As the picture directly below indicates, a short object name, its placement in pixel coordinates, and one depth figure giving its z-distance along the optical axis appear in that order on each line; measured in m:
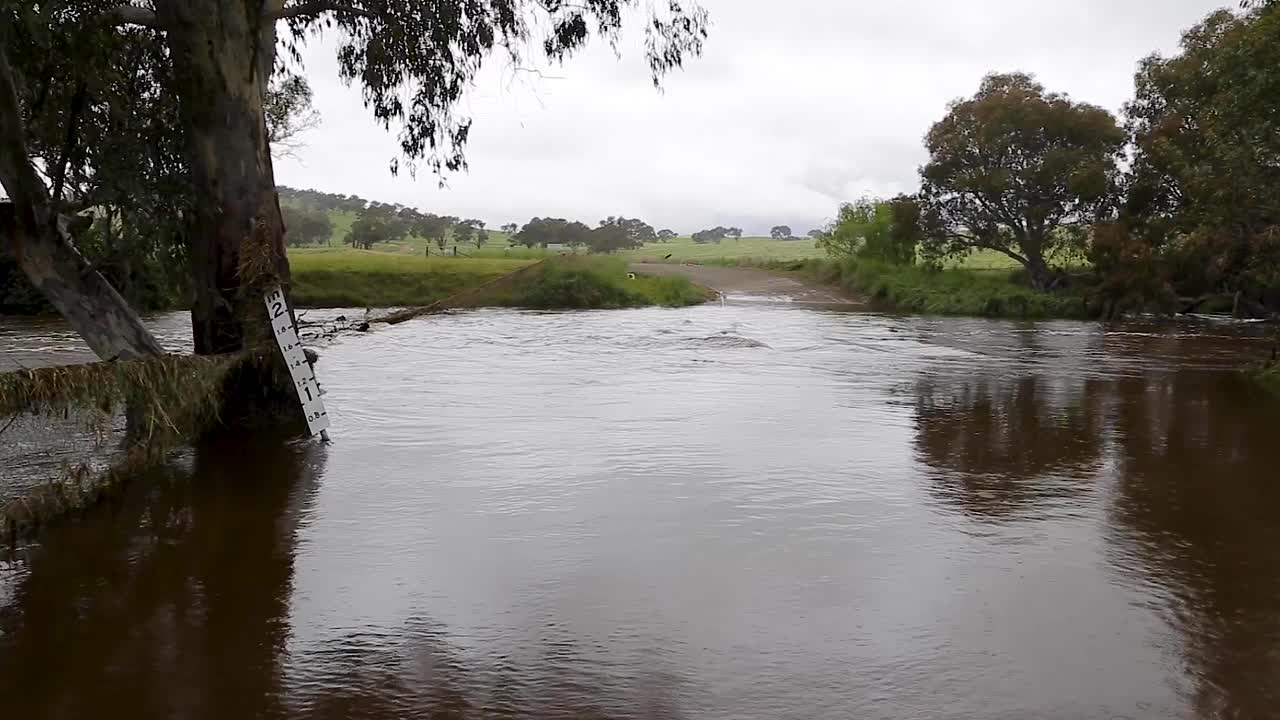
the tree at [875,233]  38.94
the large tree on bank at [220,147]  9.34
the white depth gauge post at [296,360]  9.94
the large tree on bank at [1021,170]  34.47
